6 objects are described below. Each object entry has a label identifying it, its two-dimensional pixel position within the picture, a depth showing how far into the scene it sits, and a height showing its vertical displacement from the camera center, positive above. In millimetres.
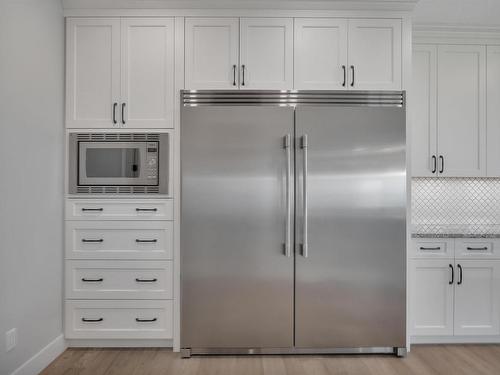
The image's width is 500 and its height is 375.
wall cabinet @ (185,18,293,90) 2838 +976
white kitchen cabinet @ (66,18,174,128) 2844 +804
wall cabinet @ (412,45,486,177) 3244 +639
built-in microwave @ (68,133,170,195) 2836 +172
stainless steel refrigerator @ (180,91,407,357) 2770 -300
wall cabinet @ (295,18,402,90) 2846 +1004
